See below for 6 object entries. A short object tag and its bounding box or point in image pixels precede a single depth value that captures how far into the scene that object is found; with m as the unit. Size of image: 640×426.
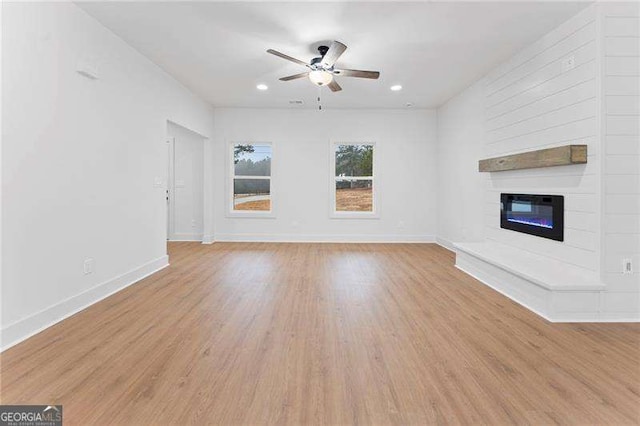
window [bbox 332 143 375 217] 7.11
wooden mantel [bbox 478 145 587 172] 2.92
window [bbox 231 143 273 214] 7.11
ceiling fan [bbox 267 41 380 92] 3.50
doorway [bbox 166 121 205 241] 6.98
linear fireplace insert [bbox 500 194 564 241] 3.28
